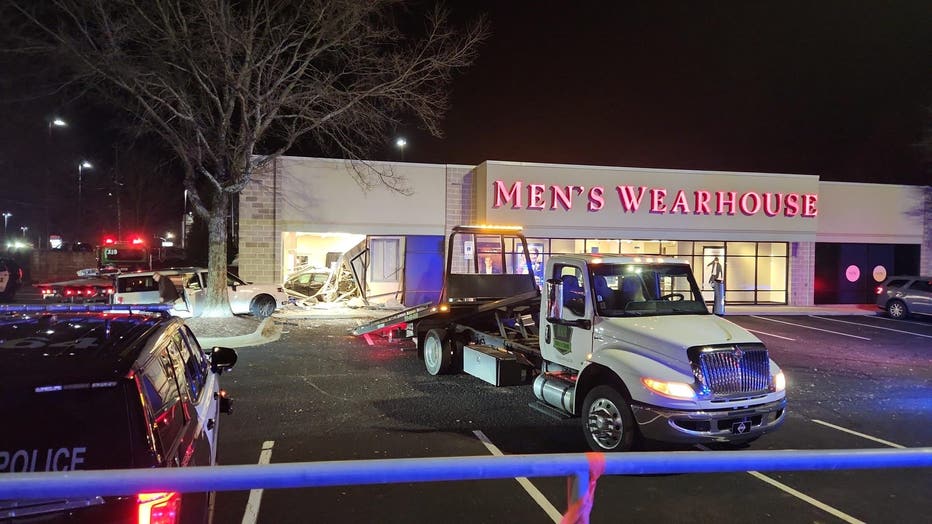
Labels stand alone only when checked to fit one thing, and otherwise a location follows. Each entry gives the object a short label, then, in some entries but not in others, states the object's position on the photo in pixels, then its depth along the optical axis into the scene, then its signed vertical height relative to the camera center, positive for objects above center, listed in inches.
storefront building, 862.5 +55.6
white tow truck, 227.6 -44.9
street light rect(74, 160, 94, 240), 1780.1 +251.4
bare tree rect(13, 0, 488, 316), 572.4 +184.0
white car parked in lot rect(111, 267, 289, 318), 613.9 -47.4
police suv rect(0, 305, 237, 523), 93.9 -30.4
